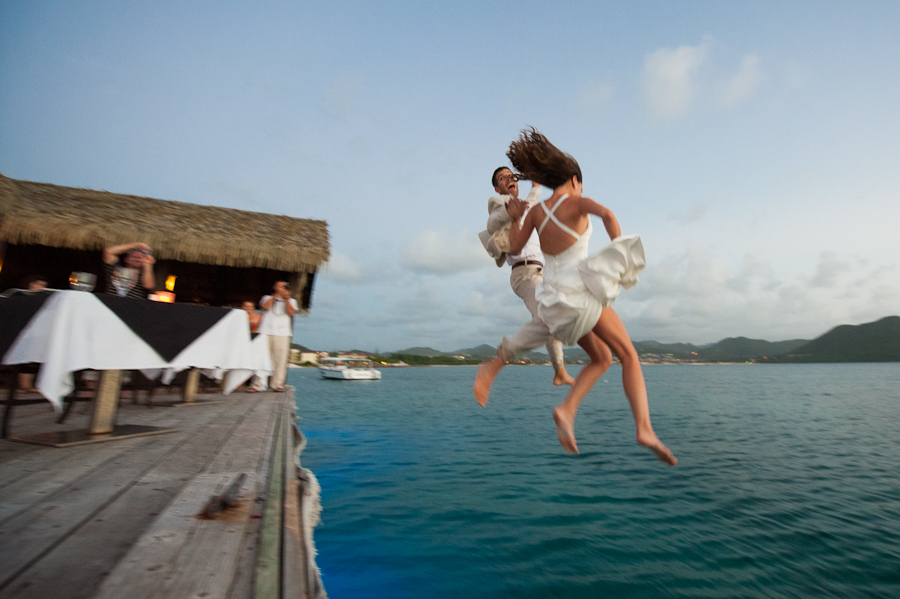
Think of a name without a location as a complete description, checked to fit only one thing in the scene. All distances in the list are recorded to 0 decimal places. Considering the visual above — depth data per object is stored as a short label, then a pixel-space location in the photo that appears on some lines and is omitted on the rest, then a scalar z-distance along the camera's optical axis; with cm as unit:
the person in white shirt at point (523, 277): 173
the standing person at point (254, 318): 880
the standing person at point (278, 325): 809
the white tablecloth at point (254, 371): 495
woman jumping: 141
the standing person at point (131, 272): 383
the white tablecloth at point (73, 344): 279
